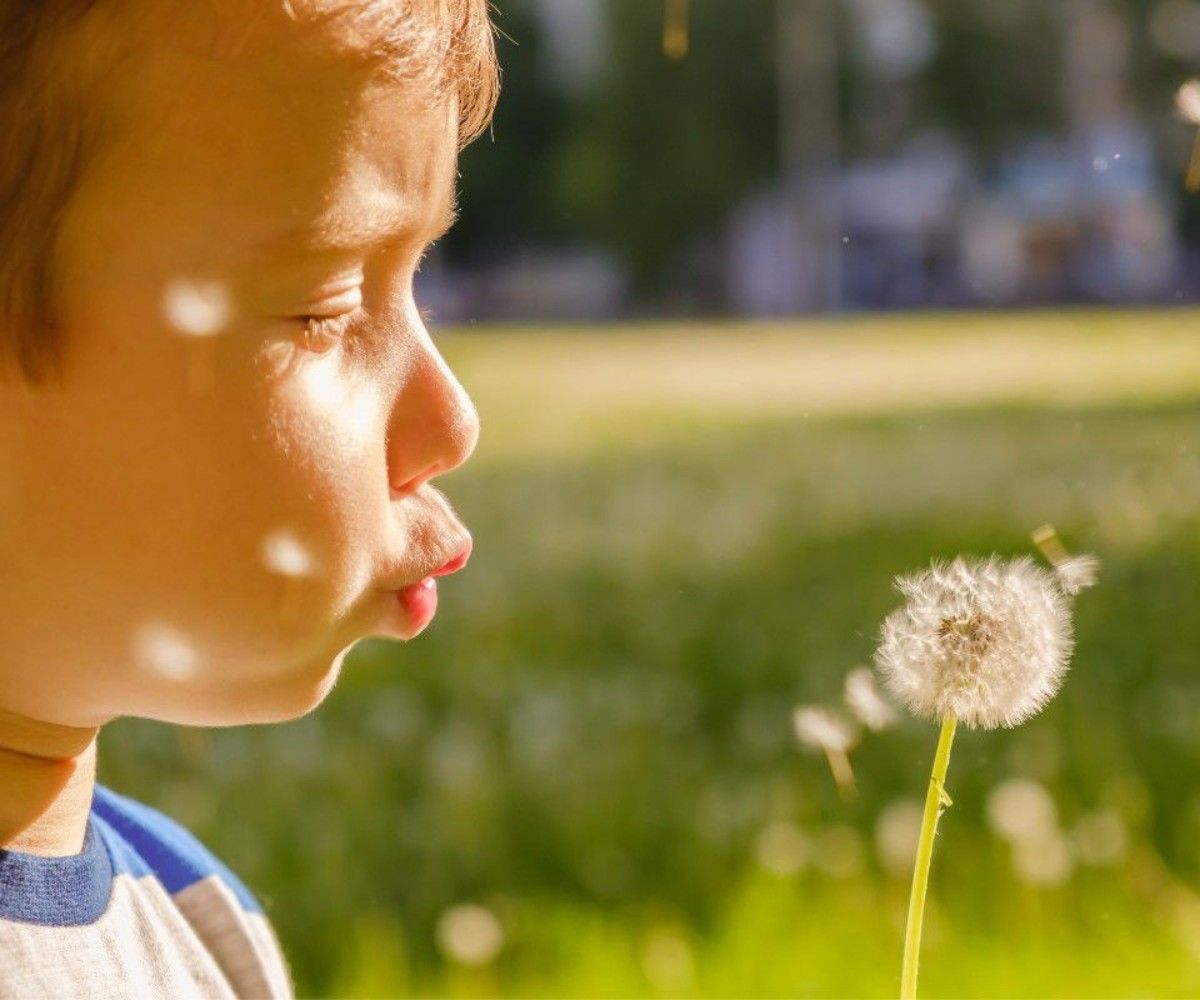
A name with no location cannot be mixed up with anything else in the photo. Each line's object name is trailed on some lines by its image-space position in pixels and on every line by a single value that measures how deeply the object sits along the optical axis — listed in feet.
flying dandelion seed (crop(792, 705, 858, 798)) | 2.93
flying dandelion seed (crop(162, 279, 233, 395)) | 2.79
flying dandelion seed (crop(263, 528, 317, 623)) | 2.84
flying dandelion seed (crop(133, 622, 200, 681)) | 2.84
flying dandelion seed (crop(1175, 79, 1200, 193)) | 2.94
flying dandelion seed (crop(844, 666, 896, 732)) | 2.90
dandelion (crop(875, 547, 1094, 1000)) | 2.80
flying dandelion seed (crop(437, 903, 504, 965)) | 4.32
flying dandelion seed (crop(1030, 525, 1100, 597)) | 2.85
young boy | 2.77
